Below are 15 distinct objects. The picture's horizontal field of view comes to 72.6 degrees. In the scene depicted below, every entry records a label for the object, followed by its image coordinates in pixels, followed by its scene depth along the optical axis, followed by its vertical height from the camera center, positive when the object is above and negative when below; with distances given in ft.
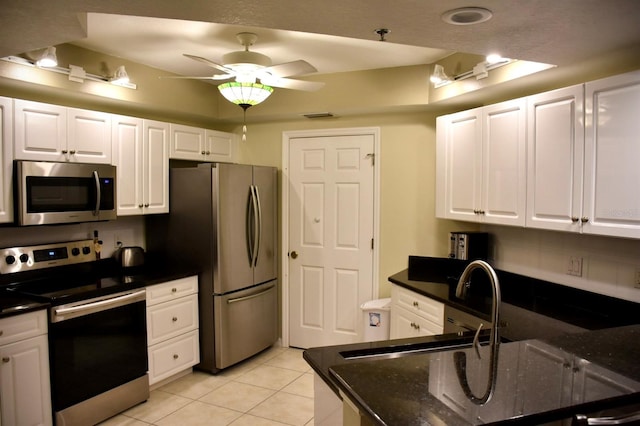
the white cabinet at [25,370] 8.15 -3.28
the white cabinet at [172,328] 11.25 -3.44
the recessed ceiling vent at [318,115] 13.55 +2.73
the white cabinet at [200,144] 12.91 +1.78
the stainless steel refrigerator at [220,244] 12.28 -1.26
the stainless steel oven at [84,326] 8.96 -2.79
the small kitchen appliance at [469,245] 11.27 -1.15
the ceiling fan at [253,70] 9.30 +2.83
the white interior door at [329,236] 13.70 -1.15
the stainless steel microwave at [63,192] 9.16 +0.19
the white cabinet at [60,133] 9.21 +1.53
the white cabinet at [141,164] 11.37 +0.99
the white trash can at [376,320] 12.43 -3.42
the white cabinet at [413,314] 9.68 -2.71
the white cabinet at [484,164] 9.13 +0.86
